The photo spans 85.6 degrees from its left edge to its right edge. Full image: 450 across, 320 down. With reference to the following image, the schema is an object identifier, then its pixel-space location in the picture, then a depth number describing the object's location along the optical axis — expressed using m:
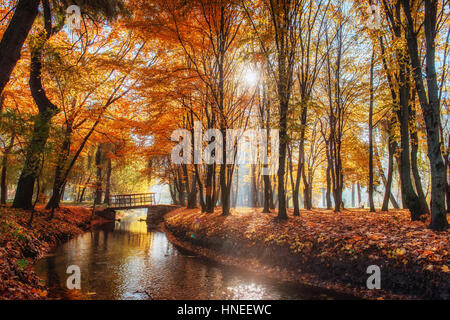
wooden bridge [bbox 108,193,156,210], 26.55
